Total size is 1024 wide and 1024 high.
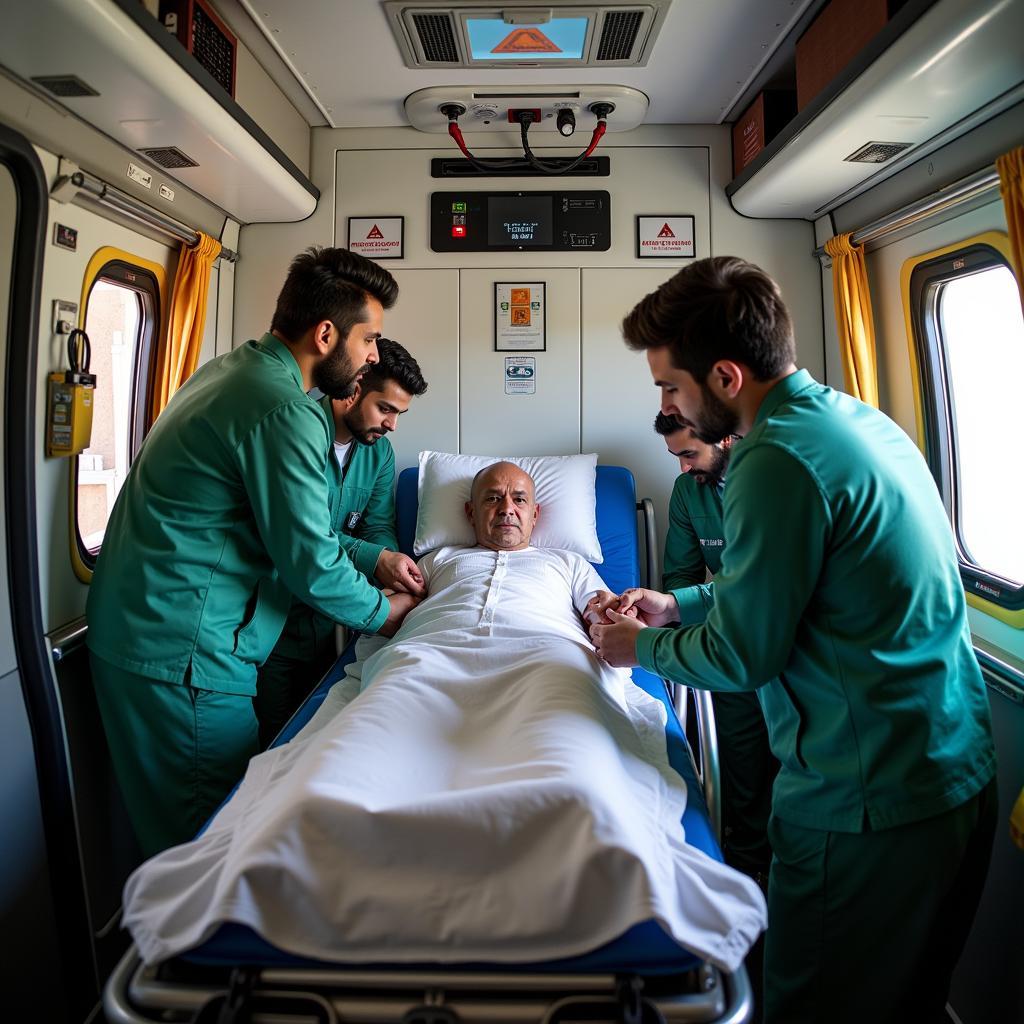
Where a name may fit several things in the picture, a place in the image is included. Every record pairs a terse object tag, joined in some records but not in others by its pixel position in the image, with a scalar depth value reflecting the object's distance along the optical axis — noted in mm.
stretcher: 1405
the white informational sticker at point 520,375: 4203
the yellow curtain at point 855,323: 3555
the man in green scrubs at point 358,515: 3334
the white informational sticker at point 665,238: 4160
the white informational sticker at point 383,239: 4188
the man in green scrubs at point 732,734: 3355
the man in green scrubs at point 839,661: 1672
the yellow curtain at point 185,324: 3471
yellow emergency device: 2650
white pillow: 3662
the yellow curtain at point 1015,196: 2344
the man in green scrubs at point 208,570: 2377
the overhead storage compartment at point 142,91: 2068
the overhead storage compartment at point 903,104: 2086
